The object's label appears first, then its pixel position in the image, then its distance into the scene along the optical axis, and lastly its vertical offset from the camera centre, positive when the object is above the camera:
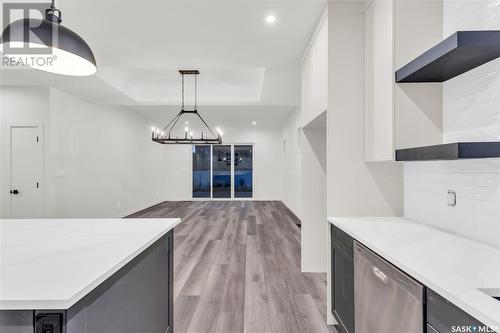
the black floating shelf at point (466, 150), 1.18 +0.07
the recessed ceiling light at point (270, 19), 2.35 +1.43
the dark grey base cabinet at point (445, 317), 0.83 -0.56
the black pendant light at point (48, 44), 1.34 +0.72
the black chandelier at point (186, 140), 4.69 +0.59
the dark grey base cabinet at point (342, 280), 1.74 -0.88
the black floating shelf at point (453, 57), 1.22 +0.61
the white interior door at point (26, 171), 4.36 -0.10
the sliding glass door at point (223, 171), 9.83 -0.22
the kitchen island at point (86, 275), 0.85 -0.44
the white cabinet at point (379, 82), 1.79 +0.66
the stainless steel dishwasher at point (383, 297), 1.10 -0.69
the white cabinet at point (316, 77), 2.29 +0.96
